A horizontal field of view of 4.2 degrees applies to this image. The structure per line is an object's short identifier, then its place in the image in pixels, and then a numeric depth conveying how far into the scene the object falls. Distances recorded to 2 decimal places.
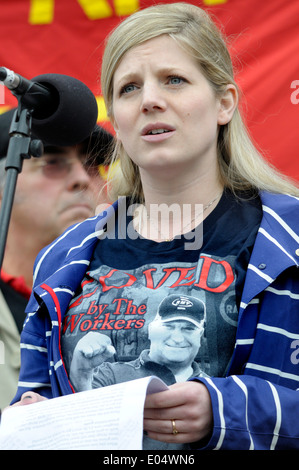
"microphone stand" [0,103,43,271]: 4.87
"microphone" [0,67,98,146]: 4.95
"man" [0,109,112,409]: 5.57
